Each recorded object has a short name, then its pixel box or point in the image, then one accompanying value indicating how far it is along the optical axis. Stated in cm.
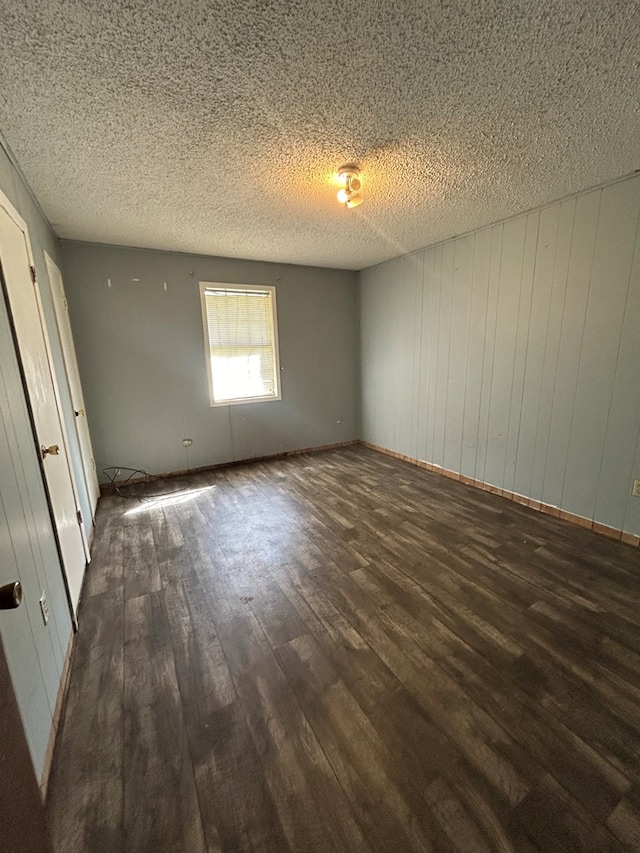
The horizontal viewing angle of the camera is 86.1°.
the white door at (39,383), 159
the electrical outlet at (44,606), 137
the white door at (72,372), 272
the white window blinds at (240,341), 398
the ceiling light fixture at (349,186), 202
